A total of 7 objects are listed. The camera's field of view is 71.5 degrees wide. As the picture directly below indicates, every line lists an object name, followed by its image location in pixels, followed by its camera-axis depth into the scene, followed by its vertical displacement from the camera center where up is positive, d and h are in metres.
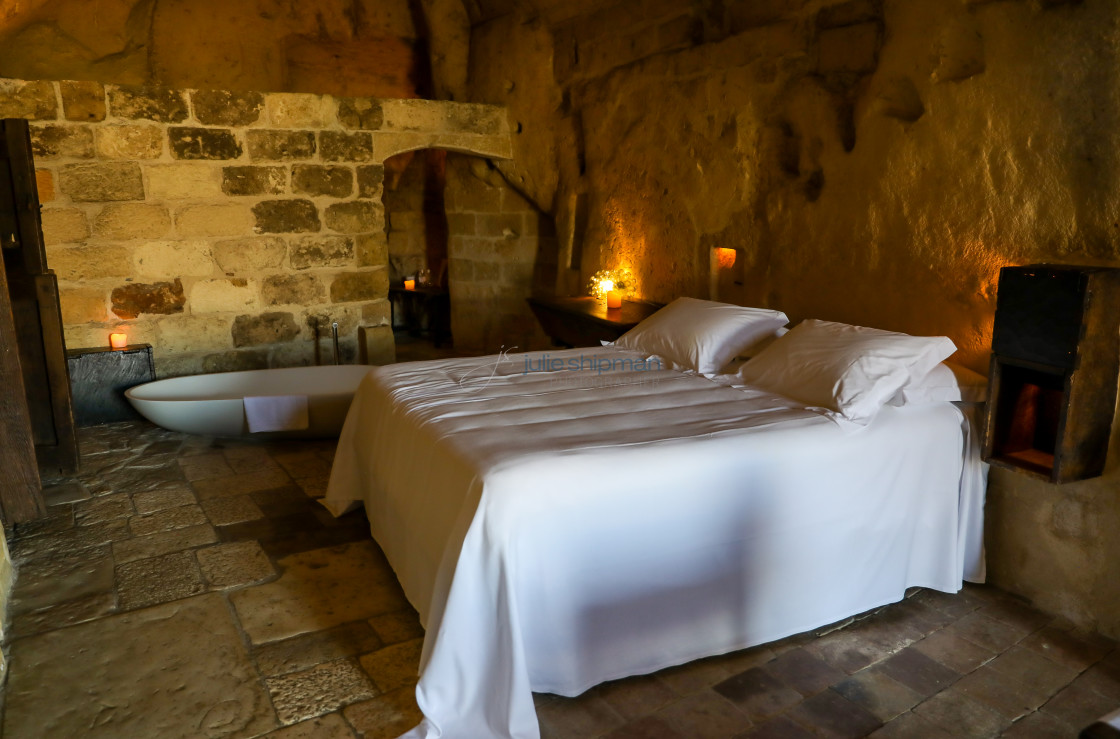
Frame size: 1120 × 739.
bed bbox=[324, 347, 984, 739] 1.81 -0.78
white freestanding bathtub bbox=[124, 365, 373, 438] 3.97 -0.87
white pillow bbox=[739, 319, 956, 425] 2.36 -0.44
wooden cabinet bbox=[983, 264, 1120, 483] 2.11 -0.35
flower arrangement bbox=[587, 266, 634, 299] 4.72 -0.30
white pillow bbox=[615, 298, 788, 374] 3.08 -0.41
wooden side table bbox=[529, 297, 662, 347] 4.14 -0.48
